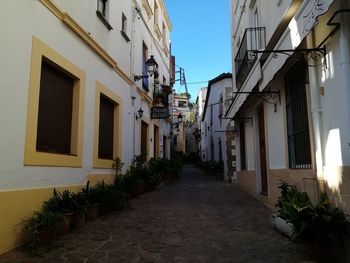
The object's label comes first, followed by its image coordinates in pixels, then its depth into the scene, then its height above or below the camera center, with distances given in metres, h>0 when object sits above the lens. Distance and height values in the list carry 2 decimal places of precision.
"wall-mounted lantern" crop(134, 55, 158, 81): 11.25 +3.44
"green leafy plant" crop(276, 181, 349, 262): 4.15 -0.65
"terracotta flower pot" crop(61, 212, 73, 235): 5.75 -0.80
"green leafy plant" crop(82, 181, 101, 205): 7.08 -0.41
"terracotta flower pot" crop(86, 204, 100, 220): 6.91 -0.73
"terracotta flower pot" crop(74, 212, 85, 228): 6.29 -0.79
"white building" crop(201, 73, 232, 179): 18.91 +3.59
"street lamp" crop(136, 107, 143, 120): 12.42 +2.12
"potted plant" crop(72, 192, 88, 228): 6.25 -0.62
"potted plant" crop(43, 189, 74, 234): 5.78 -0.52
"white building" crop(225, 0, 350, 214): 4.46 +1.34
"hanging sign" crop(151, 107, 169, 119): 15.09 +2.58
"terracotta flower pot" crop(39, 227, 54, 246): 5.14 -0.89
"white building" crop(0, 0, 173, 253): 5.16 +1.57
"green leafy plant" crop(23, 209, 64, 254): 5.00 -0.77
